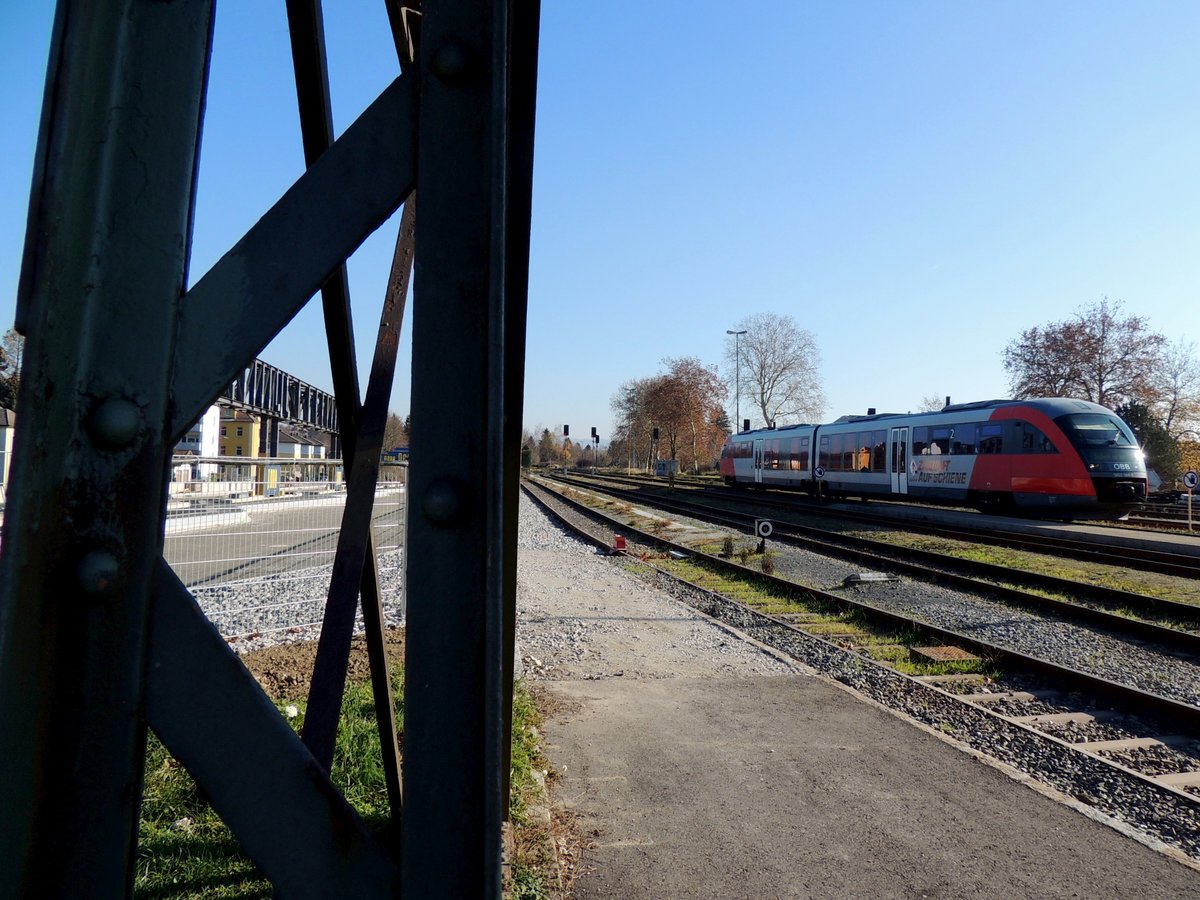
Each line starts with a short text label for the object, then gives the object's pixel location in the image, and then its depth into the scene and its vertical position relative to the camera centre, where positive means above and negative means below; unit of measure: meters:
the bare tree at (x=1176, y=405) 45.00 +4.29
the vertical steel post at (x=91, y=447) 0.94 +0.02
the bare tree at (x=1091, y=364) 46.47 +6.87
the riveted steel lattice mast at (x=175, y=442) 0.96 +0.01
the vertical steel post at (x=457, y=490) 1.05 -0.03
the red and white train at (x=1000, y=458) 19.59 +0.54
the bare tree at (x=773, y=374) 70.62 +8.72
